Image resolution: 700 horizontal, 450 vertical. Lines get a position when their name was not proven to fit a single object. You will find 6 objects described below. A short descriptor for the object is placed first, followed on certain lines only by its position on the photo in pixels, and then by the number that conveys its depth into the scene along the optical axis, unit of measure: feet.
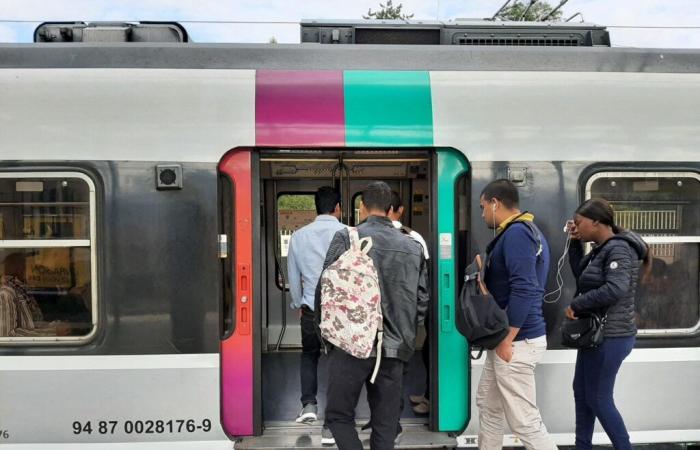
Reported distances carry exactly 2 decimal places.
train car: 10.98
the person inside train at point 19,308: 11.13
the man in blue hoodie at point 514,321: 9.80
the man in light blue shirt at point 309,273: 12.28
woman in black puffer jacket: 10.11
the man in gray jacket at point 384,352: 9.46
